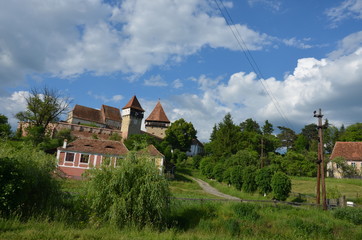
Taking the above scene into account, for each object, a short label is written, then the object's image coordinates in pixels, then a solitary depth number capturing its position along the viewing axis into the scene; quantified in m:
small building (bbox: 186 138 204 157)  78.23
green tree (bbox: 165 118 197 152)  62.81
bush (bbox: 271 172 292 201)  26.28
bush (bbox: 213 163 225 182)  41.06
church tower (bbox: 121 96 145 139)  65.39
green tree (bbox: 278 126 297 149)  72.44
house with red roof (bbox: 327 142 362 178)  48.57
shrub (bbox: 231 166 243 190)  32.97
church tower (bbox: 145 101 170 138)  76.00
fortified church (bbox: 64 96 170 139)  60.56
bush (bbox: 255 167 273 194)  28.81
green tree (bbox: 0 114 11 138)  45.26
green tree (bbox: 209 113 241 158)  51.62
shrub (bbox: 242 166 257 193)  30.91
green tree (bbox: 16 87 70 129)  49.09
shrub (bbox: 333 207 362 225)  18.22
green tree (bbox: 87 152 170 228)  12.88
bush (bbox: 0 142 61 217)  11.17
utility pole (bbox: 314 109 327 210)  21.50
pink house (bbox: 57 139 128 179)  34.50
